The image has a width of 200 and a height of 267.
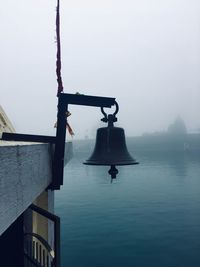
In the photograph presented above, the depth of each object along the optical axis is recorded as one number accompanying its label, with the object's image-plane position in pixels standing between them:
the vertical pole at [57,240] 2.39
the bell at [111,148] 2.69
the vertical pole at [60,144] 2.48
